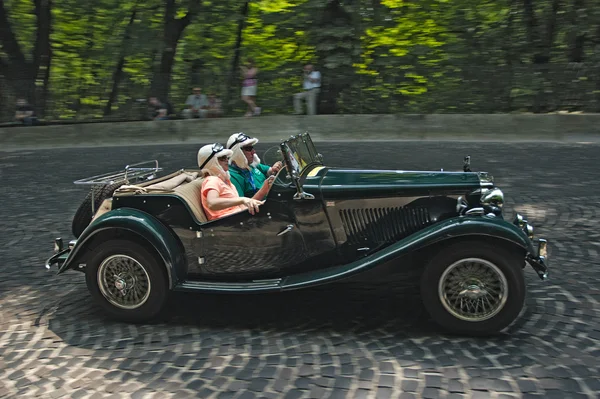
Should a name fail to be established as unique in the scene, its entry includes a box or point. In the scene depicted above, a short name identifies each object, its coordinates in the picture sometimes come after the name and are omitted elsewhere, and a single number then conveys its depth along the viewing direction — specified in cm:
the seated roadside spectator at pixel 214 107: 2027
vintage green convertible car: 462
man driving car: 581
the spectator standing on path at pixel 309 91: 1980
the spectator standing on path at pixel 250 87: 2011
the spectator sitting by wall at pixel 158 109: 2031
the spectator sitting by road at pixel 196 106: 2028
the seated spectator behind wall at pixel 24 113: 1978
